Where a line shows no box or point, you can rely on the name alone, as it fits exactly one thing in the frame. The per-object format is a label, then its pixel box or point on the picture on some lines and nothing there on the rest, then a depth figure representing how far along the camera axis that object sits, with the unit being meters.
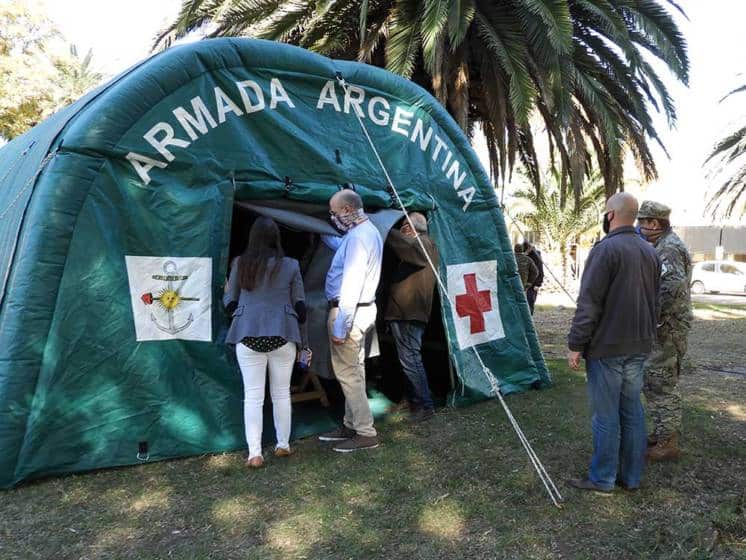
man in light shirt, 4.40
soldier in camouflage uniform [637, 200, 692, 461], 4.13
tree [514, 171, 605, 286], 21.58
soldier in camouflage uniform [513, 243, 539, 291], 8.79
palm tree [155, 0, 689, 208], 8.17
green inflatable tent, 3.99
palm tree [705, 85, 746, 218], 16.17
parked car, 24.25
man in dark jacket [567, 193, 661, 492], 3.53
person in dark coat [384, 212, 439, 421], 5.25
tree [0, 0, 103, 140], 16.89
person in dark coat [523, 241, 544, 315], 8.95
